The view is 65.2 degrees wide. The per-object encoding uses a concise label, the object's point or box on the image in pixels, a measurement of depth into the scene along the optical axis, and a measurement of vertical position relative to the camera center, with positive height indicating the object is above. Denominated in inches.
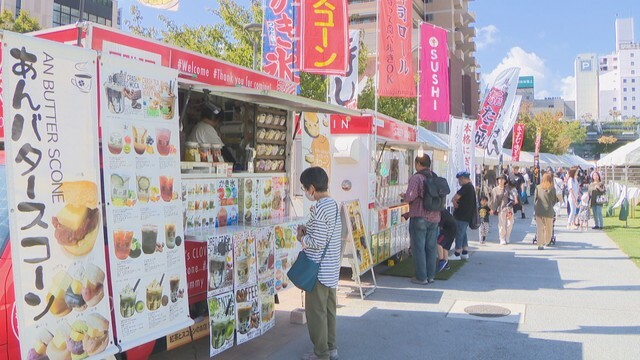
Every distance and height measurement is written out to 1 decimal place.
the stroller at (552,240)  474.6 -74.8
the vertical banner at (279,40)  372.8 +97.6
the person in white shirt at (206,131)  219.4 +18.2
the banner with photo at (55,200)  107.0 -5.6
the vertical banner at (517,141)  991.0 +46.6
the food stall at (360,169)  286.8 -0.5
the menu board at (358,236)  268.0 -37.7
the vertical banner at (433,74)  461.7 +85.7
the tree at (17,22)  732.0 +228.4
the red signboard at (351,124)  328.2 +28.9
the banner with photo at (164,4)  263.5 +89.5
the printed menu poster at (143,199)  132.3 -7.3
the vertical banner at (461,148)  490.0 +17.5
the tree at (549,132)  1830.1 +126.1
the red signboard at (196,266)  180.5 -35.1
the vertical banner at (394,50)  412.2 +98.5
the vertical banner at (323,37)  340.2 +89.7
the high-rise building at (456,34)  2137.1 +670.5
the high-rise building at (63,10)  1595.7 +561.2
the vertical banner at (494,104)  601.9 +73.3
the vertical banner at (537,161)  1057.5 +5.7
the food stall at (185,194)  134.0 -7.8
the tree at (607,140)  2336.1 +104.9
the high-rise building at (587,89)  6200.8 +932.8
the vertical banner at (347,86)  485.1 +80.4
